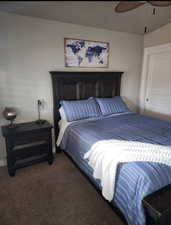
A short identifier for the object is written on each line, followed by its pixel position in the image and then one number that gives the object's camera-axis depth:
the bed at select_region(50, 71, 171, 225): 1.20
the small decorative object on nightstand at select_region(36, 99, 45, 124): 2.46
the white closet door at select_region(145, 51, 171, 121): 3.16
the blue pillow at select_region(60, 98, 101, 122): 2.47
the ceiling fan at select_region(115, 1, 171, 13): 1.37
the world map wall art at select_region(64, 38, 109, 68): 2.67
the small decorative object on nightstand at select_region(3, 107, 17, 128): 2.18
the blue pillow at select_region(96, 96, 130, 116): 2.76
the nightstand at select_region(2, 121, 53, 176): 2.11
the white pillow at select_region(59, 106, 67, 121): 2.55
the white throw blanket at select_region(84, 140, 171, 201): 1.36
